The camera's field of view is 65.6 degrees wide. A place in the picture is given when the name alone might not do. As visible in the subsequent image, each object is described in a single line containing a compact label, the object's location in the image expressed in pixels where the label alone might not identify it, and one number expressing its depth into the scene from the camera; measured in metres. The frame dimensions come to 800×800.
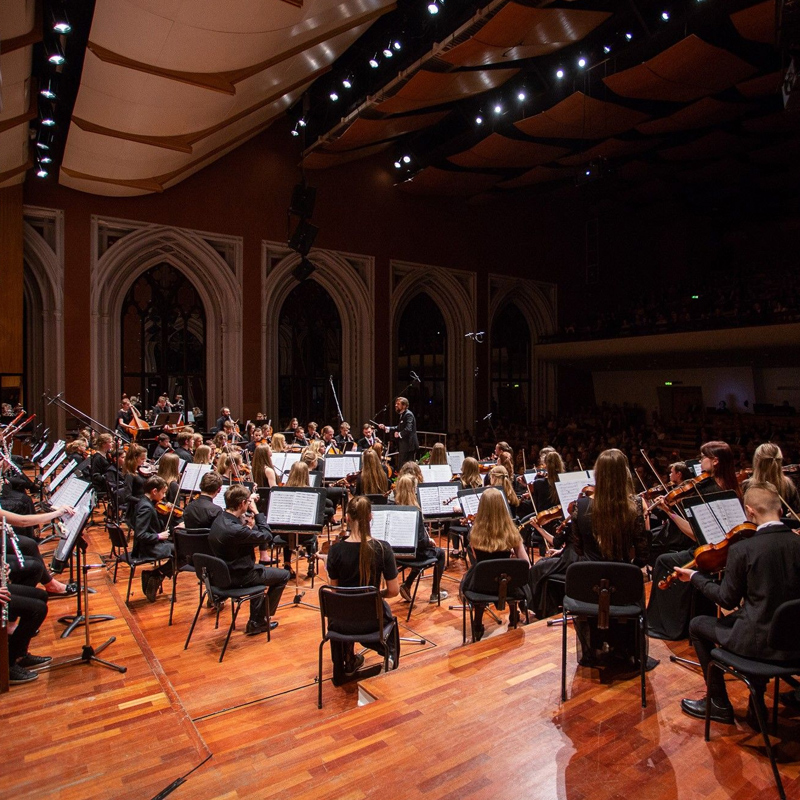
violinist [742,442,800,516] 5.12
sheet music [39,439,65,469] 8.09
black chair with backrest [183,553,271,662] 4.98
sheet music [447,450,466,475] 10.49
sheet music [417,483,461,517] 6.86
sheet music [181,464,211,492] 7.78
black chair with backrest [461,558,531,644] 4.84
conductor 11.08
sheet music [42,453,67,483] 6.91
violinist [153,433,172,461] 9.33
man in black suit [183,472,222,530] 5.75
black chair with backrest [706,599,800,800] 2.99
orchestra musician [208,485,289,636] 5.10
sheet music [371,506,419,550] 5.63
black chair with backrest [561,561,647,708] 3.78
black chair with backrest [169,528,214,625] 5.57
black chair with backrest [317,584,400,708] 4.15
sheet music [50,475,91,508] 4.95
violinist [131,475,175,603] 6.18
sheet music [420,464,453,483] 8.39
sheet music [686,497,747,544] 3.89
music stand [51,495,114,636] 4.52
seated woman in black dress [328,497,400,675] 4.36
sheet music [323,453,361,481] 8.98
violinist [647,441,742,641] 4.56
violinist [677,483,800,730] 3.09
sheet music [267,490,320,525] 6.14
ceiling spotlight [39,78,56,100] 8.75
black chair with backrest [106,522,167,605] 6.11
